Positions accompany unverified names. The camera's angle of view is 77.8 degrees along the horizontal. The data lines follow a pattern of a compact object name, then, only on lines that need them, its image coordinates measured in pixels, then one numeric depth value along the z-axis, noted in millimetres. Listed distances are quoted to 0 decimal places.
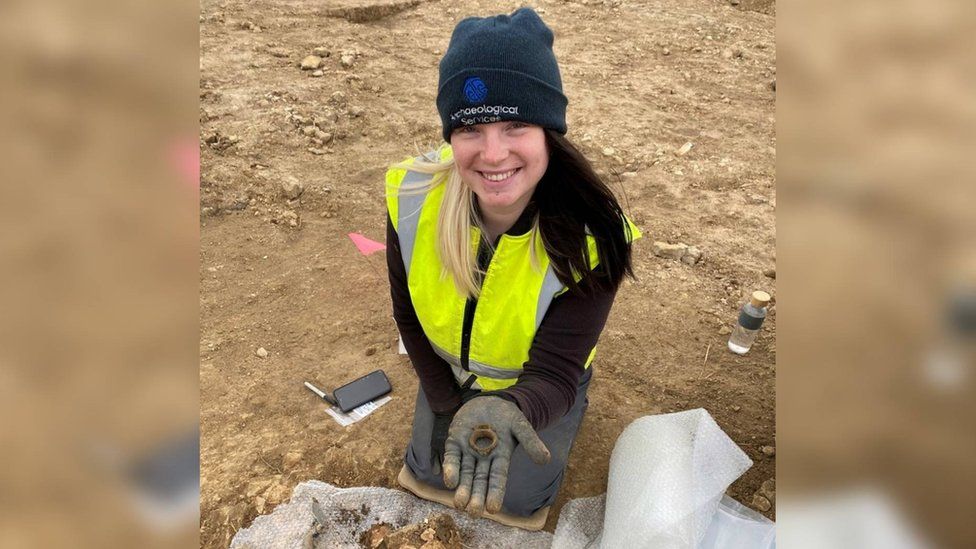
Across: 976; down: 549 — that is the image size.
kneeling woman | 1576
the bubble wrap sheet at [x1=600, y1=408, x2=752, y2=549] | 1919
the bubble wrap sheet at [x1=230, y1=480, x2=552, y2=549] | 2125
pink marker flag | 3660
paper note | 2611
